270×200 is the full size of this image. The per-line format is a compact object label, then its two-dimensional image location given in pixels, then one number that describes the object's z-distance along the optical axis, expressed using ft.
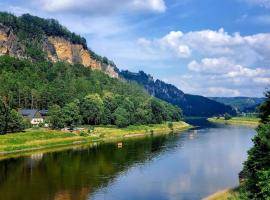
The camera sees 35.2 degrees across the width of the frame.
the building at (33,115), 429.38
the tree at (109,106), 484.74
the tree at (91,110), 464.73
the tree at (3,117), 330.48
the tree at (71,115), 413.39
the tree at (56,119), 398.21
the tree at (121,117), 482.08
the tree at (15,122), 341.37
